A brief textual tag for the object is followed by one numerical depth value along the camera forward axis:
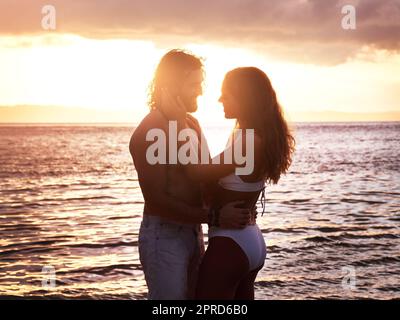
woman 4.00
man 4.05
